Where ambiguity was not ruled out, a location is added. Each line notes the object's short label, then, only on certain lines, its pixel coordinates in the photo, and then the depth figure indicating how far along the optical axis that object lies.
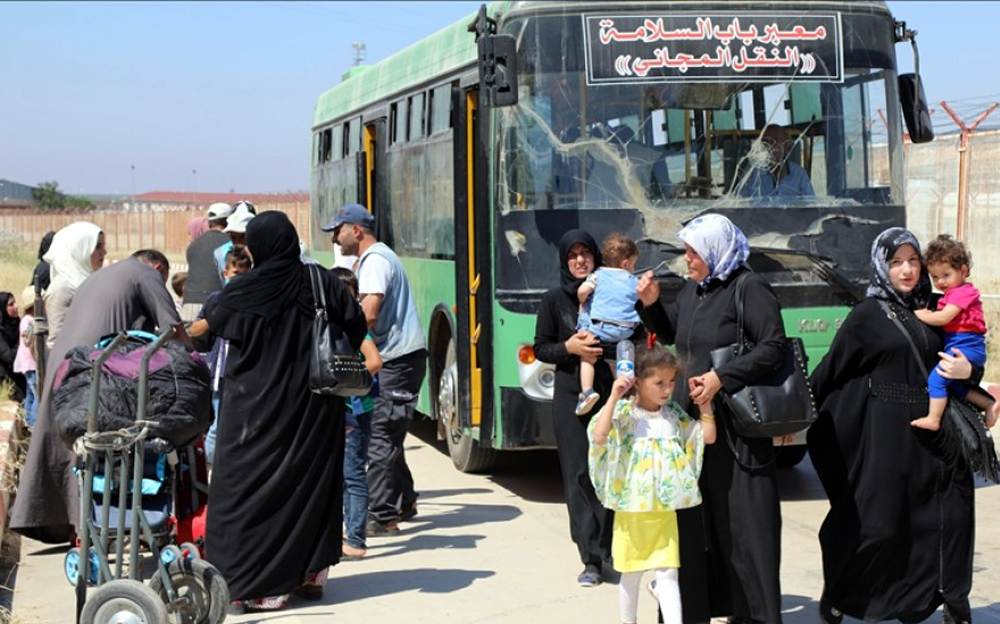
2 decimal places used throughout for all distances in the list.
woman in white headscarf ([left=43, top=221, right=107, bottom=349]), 9.03
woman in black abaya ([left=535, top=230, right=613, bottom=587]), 7.96
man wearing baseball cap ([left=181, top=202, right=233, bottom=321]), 10.99
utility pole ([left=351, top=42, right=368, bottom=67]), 65.38
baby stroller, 6.39
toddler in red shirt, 6.44
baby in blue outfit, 8.05
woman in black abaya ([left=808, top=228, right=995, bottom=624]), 6.47
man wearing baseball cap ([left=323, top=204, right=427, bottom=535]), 9.12
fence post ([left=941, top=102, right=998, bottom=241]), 16.84
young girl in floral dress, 6.25
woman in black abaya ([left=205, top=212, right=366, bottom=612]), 7.21
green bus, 10.07
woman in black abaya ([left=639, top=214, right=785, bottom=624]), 6.32
